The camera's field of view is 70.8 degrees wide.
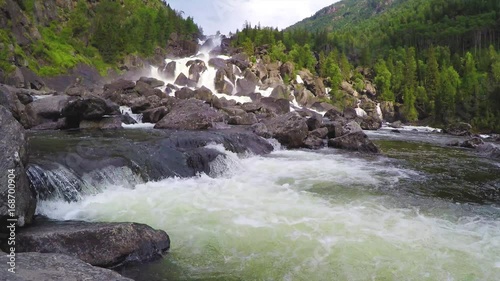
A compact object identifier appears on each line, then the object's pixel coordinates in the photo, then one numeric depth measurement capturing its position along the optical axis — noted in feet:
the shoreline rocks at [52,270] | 15.55
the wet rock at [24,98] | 94.99
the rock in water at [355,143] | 82.48
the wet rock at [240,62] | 270.61
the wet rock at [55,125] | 76.84
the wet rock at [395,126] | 199.19
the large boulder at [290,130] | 85.61
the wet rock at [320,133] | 93.45
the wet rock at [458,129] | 154.16
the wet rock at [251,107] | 154.92
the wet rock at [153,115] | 103.09
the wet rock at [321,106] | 250.29
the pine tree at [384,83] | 305.57
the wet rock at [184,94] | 175.11
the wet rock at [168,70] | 247.29
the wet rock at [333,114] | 195.55
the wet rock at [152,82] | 196.67
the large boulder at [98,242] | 23.06
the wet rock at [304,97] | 265.54
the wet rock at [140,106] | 114.42
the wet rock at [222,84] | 237.45
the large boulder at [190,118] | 87.20
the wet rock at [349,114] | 214.90
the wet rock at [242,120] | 114.11
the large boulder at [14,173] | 23.61
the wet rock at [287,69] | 303.89
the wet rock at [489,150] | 81.82
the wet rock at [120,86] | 166.48
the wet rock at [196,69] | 240.12
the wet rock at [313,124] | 102.17
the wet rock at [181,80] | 231.63
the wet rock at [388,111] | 283.85
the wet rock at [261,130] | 86.06
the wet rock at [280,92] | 252.93
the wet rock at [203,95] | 175.32
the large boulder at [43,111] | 80.77
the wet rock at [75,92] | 137.28
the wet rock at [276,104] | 182.84
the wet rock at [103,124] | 79.41
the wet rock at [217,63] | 256.64
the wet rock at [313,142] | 86.07
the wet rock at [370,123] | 176.03
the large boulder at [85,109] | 76.43
